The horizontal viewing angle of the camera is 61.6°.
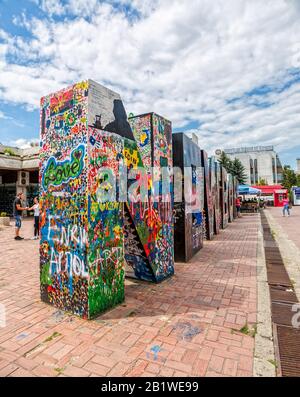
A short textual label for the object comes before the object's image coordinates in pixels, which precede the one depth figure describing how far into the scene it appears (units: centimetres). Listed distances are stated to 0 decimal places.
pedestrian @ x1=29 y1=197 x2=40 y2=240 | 978
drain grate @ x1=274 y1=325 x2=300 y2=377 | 243
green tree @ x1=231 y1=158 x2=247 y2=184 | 4075
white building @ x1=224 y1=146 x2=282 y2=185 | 6581
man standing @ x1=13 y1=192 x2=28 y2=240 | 952
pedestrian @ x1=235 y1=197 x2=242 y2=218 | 2078
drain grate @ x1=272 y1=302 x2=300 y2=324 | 344
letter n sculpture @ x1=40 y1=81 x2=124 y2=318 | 330
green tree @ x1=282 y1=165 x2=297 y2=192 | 4684
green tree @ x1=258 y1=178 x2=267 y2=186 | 6062
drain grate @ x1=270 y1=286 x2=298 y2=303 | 418
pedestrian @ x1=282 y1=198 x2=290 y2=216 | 2009
